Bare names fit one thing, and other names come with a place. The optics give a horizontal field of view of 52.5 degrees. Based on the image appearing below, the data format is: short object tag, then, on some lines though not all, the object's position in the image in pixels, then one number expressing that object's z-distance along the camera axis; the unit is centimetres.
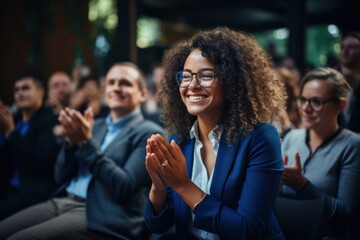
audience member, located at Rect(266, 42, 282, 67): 750
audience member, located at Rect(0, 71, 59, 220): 270
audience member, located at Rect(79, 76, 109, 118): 416
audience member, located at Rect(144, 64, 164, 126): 454
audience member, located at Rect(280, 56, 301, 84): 549
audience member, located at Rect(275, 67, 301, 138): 296
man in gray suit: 211
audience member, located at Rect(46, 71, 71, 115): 424
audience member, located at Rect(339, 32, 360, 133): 275
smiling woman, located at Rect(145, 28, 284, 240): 143
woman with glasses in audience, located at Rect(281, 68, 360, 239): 183
